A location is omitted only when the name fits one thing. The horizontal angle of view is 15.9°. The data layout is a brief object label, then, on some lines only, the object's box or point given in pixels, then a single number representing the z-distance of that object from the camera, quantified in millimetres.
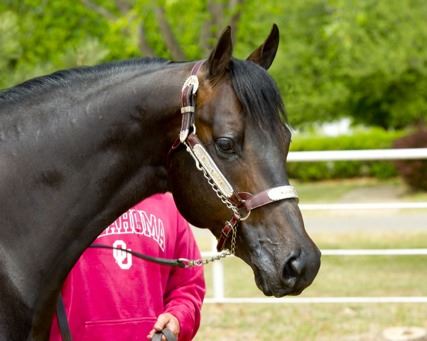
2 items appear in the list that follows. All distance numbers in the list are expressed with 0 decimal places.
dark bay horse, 4612
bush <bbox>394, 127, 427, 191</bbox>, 35896
